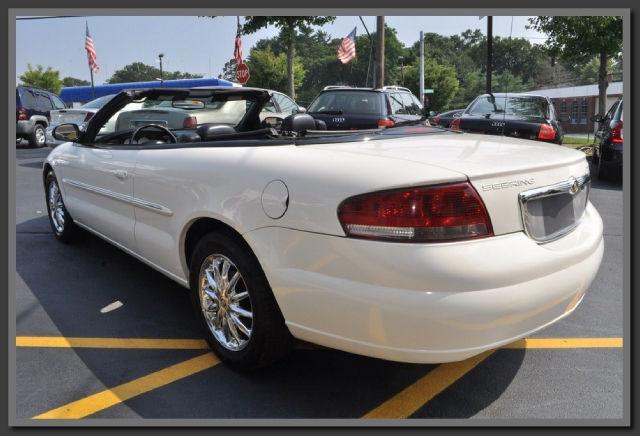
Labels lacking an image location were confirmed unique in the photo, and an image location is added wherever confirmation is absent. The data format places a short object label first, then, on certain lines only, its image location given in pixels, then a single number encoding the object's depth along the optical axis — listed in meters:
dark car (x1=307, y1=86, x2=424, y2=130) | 9.34
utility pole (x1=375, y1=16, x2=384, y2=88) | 14.77
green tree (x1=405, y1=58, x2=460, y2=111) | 32.93
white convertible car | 2.08
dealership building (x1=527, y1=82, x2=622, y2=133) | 22.23
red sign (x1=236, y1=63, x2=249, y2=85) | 11.32
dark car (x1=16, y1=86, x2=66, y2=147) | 15.02
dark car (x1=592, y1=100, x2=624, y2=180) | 8.12
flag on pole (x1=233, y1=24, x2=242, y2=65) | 7.79
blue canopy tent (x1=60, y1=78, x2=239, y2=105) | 37.31
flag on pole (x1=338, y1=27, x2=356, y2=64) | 14.76
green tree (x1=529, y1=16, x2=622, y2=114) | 9.79
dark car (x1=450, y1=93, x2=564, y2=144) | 7.99
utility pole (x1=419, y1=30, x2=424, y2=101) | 22.42
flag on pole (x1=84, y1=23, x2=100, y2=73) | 14.63
